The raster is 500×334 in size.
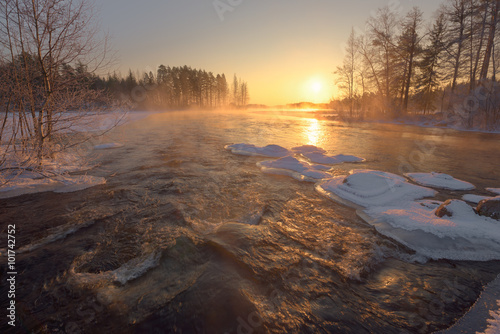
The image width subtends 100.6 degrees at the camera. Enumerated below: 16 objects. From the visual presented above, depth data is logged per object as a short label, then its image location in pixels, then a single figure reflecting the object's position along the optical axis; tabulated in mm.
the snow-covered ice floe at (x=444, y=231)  3261
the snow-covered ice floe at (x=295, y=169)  6803
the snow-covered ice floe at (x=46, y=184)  5352
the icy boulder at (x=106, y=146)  10977
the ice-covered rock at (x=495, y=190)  5480
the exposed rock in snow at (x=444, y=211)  3986
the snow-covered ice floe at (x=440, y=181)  5820
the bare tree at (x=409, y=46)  25141
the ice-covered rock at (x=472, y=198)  4946
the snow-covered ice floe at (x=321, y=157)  8719
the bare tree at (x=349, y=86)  30366
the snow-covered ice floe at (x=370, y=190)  4988
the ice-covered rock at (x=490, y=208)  3874
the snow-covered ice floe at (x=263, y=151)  9716
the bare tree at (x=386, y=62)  26094
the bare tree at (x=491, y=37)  17812
